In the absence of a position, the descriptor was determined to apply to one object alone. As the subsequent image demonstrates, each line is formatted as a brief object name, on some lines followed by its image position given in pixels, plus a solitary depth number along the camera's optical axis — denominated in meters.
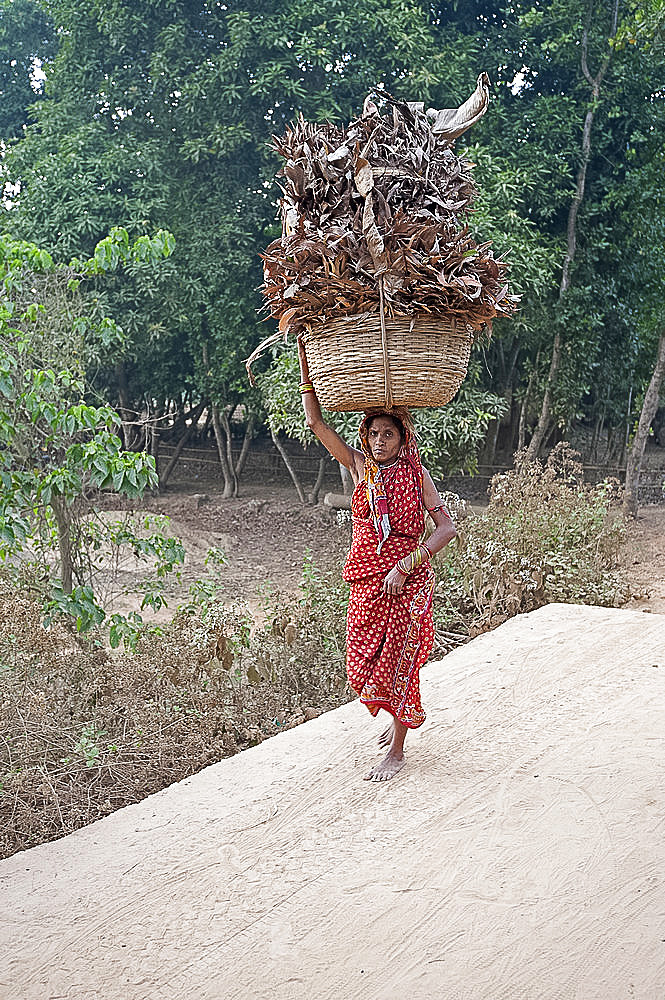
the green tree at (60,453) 4.89
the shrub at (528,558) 7.08
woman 3.64
